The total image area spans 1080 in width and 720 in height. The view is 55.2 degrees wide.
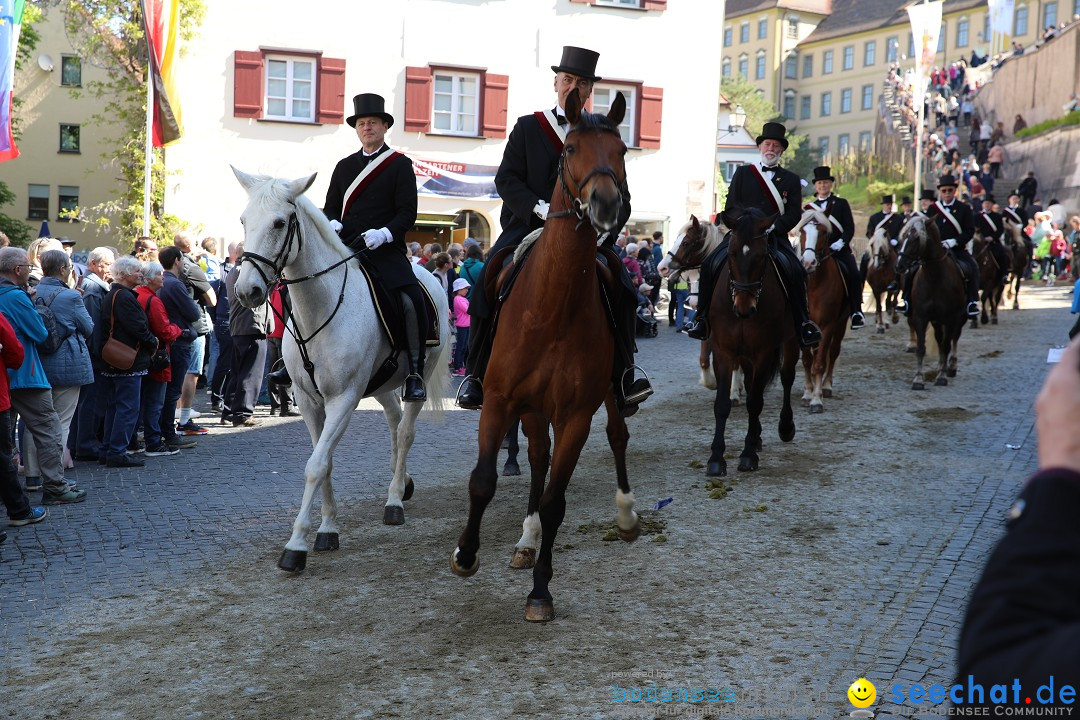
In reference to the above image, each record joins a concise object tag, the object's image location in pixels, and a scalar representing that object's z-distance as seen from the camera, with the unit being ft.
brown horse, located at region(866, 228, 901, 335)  66.54
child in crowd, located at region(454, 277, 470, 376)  54.65
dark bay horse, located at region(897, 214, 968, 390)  47.52
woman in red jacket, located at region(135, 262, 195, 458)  34.12
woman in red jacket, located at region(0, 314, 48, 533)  24.63
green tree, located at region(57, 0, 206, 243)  84.79
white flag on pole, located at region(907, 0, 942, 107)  96.48
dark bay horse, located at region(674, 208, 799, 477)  30.81
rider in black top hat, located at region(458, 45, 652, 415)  20.68
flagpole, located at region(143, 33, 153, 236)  51.08
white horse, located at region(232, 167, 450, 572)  21.12
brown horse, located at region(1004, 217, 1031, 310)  83.15
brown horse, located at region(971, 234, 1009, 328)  68.44
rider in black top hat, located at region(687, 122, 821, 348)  33.14
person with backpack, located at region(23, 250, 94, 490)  29.17
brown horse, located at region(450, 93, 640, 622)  18.03
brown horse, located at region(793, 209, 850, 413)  42.22
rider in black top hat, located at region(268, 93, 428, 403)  25.61
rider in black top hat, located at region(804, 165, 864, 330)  44.55
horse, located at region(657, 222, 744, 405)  45.21
